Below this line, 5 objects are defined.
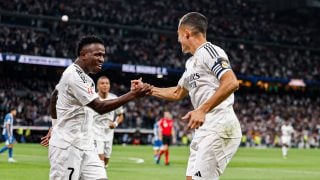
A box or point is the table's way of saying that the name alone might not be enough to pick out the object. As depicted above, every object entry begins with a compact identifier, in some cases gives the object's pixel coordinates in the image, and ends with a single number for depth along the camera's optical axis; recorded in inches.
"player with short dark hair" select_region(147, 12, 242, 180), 327.6
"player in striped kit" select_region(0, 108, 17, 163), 1073.1
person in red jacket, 1101.3
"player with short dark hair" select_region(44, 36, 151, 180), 331.3
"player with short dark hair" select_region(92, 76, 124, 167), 708.7
